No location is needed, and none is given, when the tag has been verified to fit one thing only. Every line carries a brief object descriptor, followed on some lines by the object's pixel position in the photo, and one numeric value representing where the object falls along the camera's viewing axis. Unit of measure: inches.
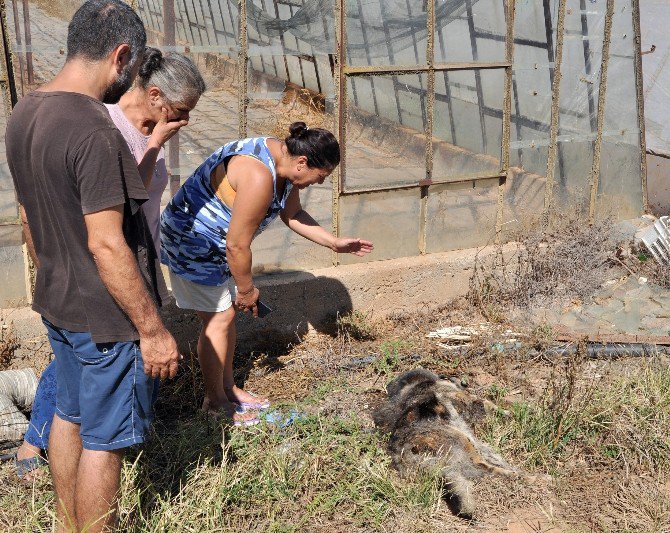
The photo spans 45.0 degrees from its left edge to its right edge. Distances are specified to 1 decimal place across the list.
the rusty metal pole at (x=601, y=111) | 251.6
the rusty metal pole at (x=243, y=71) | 199.5
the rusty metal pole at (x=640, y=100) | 258.4
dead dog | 153.0
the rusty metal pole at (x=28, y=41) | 177.0
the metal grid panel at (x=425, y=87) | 197.9
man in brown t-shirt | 107.8
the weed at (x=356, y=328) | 219.1
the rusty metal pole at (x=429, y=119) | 220.5
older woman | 148.1
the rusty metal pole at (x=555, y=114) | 242.1
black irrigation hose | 204.2
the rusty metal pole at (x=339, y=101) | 207.9
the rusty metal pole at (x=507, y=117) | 233.0
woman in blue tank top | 156.8
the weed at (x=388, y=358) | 196.5
